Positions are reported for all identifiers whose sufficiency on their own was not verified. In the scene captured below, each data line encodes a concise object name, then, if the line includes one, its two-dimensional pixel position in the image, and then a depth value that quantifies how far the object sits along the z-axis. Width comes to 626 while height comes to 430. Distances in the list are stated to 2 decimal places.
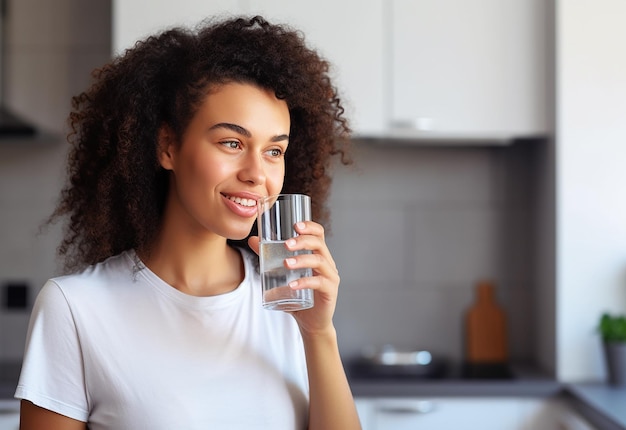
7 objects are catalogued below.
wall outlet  2.92
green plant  2.47
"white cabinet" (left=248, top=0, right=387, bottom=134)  2.64
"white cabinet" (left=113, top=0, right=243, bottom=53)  2.59
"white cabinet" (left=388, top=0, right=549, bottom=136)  2.69
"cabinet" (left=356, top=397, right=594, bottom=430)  2.49
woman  1.21
